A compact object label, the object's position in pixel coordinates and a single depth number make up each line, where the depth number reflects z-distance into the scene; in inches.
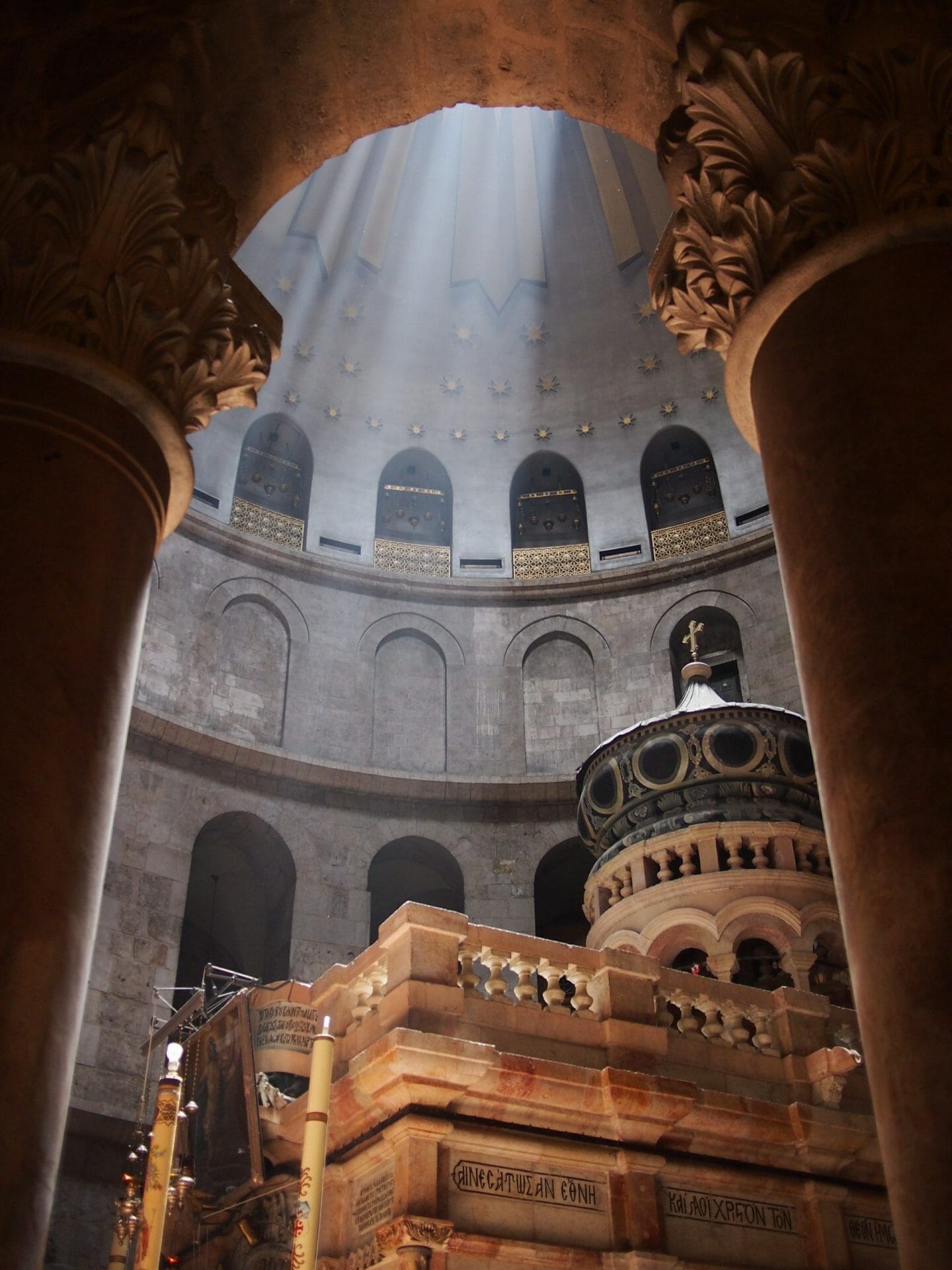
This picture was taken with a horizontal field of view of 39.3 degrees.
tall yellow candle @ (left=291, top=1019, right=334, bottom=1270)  206.1
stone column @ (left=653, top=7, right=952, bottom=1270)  175.6
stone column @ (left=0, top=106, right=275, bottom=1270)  185.9
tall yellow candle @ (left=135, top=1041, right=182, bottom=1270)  217.2
